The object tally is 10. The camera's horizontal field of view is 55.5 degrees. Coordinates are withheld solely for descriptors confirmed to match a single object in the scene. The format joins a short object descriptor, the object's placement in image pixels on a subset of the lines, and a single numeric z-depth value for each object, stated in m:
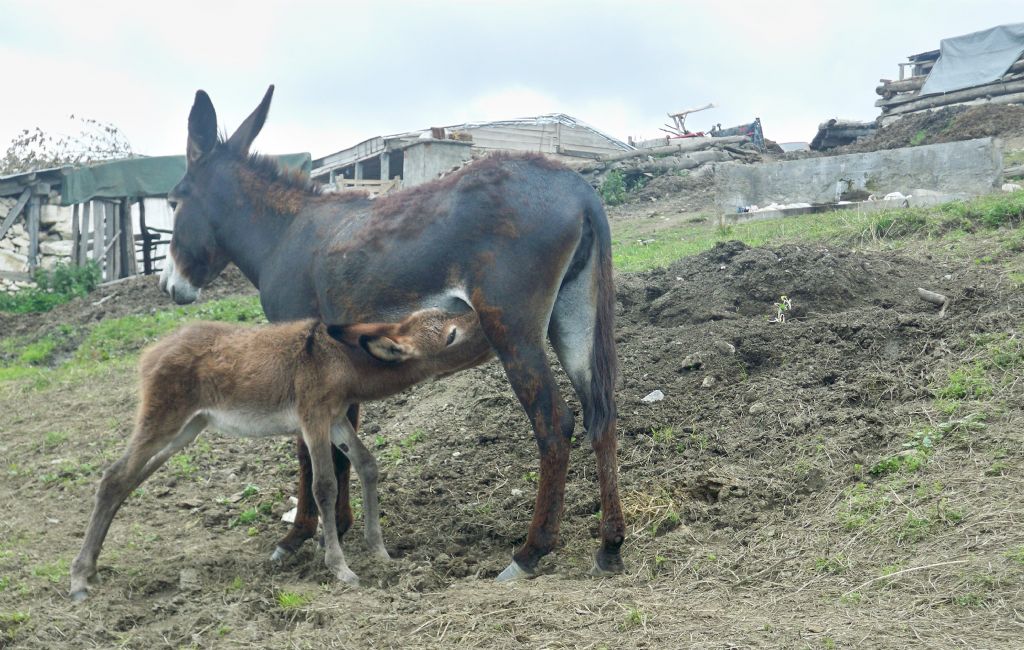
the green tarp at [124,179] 20.33
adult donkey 5.34
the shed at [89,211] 20.41
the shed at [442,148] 27.48
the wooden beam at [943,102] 25.86
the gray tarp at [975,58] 27.42
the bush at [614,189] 23.73
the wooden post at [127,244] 20.80
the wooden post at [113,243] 20.77
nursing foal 5.48
